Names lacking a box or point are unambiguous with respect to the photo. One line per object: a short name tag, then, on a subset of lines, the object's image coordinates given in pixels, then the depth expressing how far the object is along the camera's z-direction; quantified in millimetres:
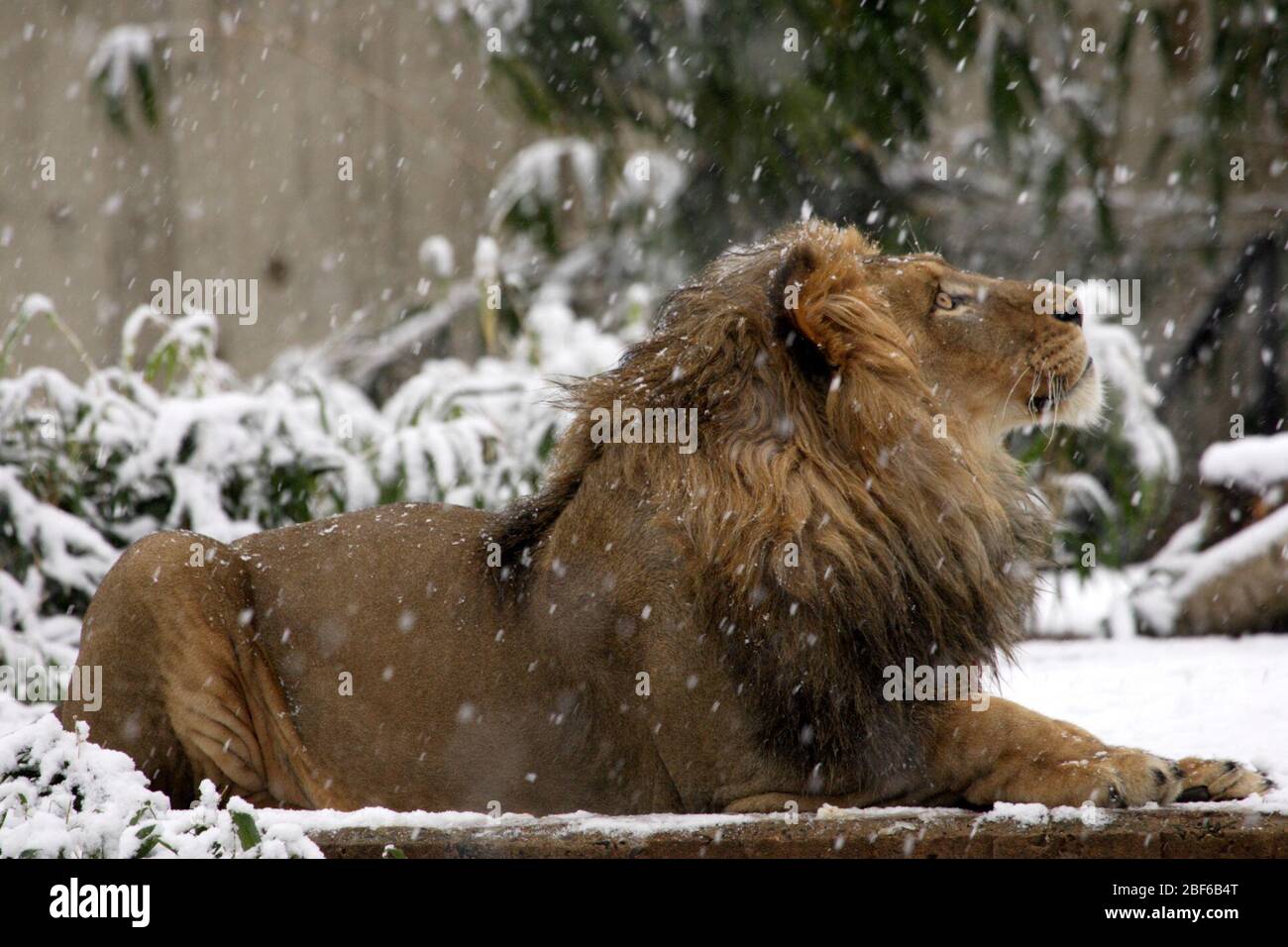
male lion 5164
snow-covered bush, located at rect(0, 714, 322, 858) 4238
